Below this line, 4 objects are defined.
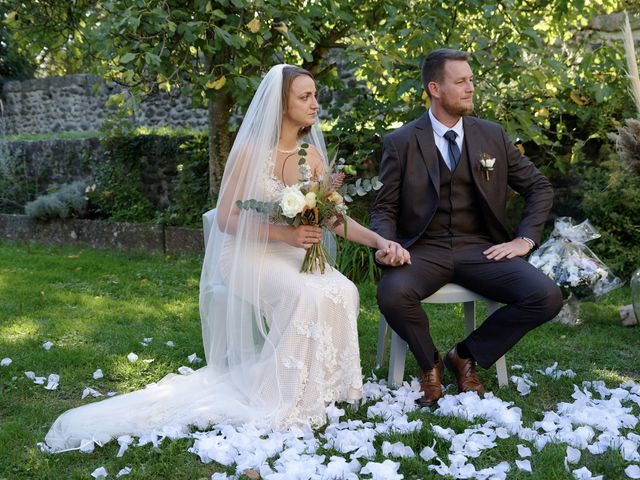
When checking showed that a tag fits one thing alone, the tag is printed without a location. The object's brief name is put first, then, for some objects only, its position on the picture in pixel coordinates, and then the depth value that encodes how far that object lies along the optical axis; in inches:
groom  141.1
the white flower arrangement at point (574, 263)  191.9
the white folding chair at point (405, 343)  145.8
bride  128.9
